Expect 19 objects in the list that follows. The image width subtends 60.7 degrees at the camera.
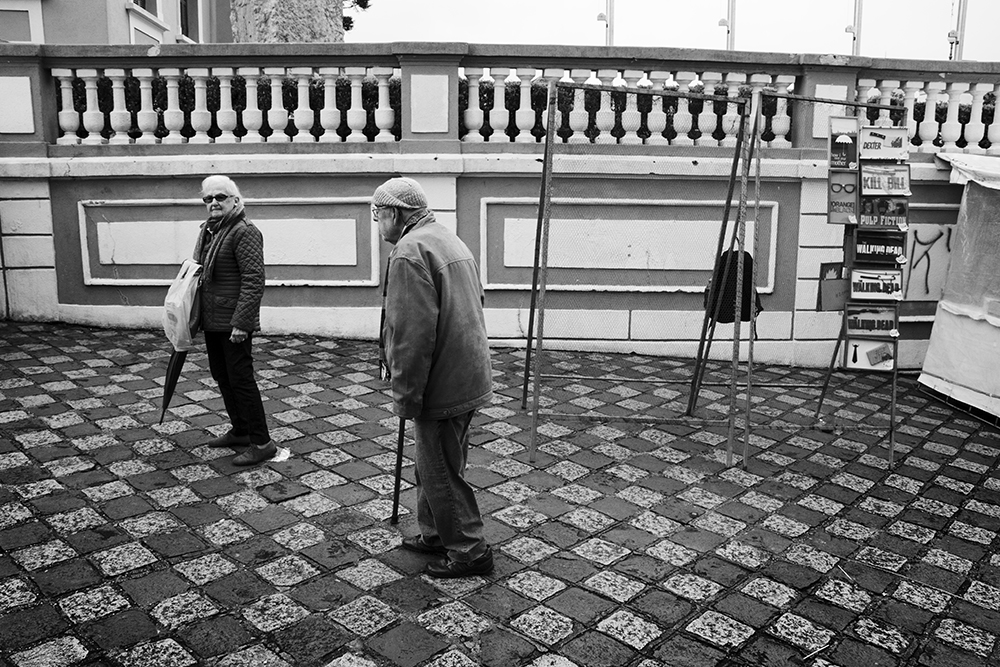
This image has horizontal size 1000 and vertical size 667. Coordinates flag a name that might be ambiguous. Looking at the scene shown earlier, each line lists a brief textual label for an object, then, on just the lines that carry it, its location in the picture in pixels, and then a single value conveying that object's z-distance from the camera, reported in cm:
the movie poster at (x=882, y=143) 582
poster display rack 582
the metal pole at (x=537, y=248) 557
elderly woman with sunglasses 521
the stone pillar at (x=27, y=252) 854
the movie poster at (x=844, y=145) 586
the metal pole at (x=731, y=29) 1229
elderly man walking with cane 373
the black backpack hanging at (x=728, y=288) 614
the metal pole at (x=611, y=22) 1193
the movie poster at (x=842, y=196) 586
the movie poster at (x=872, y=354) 600
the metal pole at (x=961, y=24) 1255
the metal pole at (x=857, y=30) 1282
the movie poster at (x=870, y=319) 598
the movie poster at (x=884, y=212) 582
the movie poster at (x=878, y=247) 590
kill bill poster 579
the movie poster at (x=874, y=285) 593
